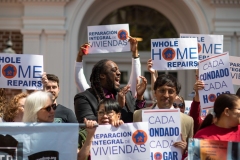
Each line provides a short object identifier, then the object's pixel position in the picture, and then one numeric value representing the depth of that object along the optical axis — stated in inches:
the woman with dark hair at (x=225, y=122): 194.5
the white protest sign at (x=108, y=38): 274.1
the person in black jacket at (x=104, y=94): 224.4
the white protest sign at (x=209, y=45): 279.9
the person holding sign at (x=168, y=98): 211.9
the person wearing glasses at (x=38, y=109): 193.5
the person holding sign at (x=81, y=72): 247.6
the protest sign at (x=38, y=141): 191.0
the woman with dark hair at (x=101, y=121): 192.1
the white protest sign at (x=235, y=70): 266.7
